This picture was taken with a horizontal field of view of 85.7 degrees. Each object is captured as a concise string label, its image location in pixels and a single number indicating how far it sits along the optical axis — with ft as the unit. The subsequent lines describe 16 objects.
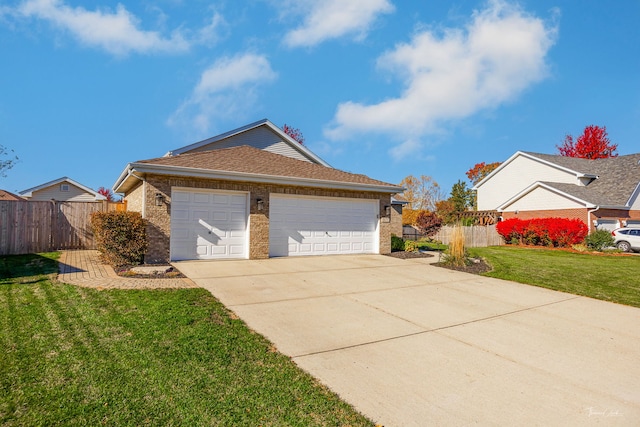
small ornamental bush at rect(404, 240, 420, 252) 47.88
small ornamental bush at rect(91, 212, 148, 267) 30.40
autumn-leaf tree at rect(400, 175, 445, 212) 129.49
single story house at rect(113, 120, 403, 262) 33.68
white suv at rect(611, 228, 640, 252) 63.10
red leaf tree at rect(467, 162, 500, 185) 150.92
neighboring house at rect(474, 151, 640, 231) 71.56
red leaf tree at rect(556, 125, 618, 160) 125.29
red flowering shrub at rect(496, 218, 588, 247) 64.49
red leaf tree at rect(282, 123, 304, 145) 122.72
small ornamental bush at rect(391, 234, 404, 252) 49.63
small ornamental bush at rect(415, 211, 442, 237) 75.15
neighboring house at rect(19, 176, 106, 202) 89.45
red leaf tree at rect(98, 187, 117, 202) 147.63
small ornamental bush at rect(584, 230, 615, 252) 61.46
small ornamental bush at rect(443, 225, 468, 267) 36.70
